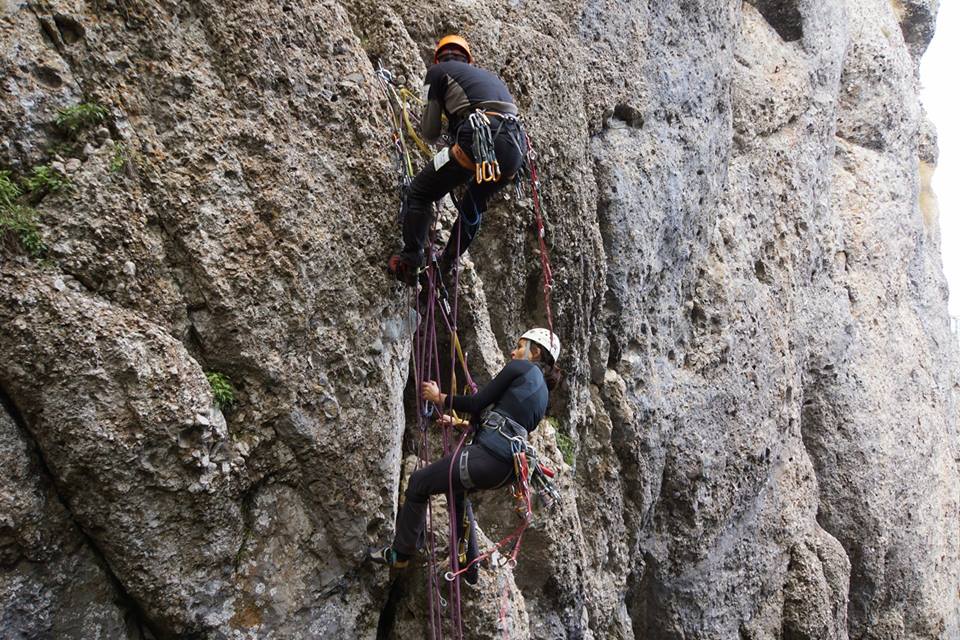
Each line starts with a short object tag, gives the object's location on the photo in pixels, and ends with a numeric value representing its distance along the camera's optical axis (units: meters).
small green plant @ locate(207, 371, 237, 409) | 5.04
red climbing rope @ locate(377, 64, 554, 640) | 5.63
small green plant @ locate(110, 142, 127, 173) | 4.67
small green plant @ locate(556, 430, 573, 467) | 7.73
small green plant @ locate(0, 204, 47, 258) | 4.26
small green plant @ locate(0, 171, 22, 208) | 4.27
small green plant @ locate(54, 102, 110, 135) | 4.49
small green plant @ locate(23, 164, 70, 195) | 4.39
